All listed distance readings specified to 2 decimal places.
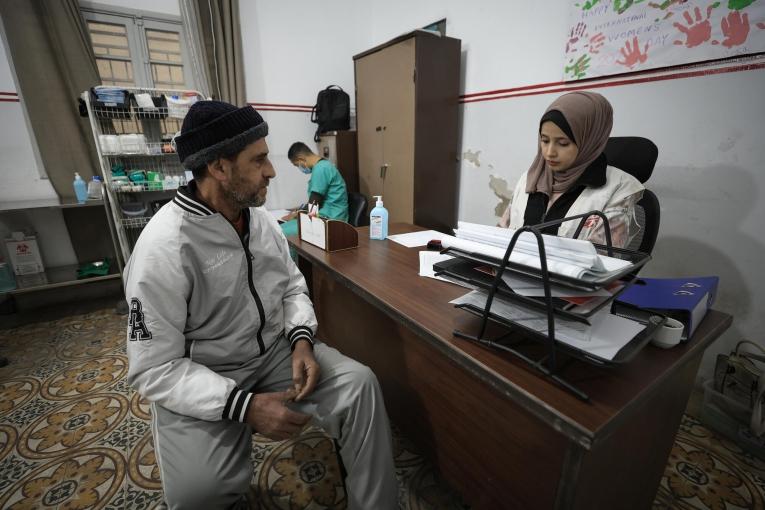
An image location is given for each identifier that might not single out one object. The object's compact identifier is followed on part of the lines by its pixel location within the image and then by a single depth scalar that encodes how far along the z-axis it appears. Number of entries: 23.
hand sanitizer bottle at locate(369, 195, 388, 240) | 1.80
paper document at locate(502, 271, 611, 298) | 0.69
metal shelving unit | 2.68
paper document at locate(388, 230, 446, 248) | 1.74
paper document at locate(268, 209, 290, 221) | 3.60
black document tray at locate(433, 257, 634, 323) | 0.67
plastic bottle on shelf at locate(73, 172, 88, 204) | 2.74
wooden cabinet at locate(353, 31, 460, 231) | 2.83
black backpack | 3.78
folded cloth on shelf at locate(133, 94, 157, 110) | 2.66
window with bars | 2.90
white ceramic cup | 0.80
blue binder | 0.85
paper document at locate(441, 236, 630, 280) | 0.65
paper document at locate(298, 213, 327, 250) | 1.64
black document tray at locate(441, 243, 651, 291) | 0.64
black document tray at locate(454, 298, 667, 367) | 0.65
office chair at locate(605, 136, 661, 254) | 1.32
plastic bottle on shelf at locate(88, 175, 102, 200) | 2.81
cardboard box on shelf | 2.63
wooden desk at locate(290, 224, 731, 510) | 0.67
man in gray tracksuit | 0.93
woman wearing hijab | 1.30
